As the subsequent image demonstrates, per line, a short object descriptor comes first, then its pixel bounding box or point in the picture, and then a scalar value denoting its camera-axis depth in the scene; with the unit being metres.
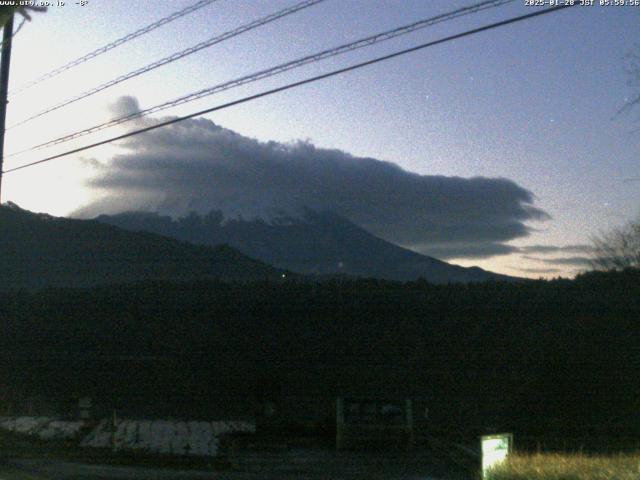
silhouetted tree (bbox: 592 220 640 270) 29.12
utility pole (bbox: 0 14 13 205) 15.07
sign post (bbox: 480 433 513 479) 9.30
